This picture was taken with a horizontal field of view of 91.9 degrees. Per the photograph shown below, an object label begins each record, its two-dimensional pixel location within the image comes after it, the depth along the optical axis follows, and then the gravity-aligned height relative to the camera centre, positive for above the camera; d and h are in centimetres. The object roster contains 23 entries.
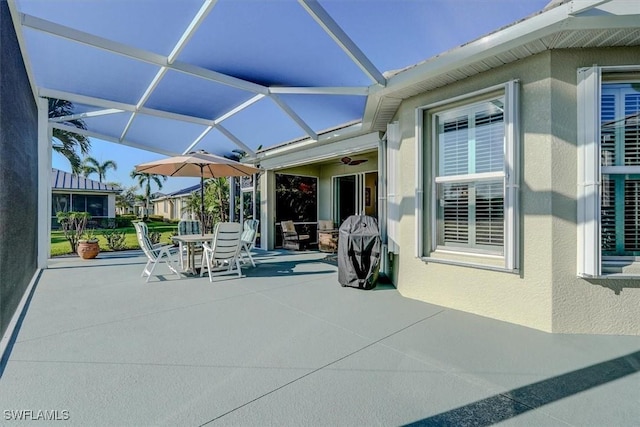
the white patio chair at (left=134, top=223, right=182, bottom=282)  626 -72
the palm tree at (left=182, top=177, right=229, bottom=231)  1374 +51
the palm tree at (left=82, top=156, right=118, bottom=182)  3142 +499
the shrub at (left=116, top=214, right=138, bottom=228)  2354 -66
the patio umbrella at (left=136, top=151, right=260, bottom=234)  665 +109
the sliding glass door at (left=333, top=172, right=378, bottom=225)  1037 +63
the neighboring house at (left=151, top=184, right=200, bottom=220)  3143 +88
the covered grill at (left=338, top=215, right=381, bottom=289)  552 -79
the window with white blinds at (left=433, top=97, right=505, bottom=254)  403 +49
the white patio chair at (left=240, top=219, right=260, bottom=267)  803 -56
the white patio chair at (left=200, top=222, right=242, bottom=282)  612 -67
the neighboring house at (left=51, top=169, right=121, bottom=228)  1898 +109
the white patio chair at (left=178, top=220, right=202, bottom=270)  867 -42
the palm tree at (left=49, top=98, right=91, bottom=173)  1254 +286
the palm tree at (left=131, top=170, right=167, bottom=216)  3516 +350
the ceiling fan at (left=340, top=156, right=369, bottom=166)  960 +165
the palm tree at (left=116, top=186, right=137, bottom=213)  3450 +154
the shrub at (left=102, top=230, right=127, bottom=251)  1126 -101
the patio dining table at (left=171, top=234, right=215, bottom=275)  662 -68
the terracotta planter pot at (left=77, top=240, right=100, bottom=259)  891 -104
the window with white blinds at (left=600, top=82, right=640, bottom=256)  354 +52
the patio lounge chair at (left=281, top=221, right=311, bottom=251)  1095 -86
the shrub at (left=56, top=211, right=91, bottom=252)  1051 -40
